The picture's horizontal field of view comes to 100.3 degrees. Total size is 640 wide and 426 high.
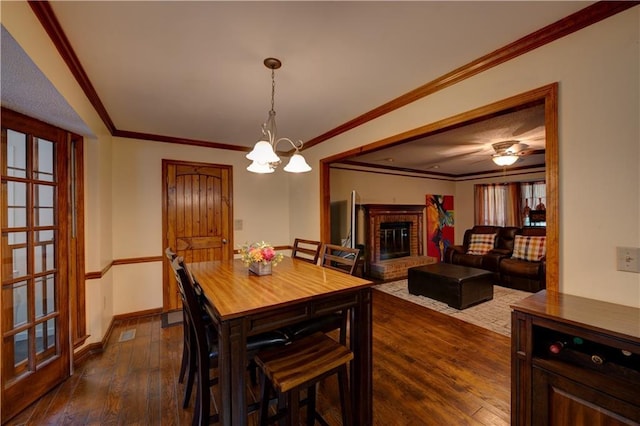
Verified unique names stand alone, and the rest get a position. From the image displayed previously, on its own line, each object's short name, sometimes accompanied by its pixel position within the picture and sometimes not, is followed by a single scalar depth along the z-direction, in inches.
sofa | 173.5
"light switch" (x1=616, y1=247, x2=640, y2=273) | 51.3
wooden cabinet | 42.8
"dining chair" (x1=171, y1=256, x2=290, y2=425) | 55.5
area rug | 123.1
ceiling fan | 153.4
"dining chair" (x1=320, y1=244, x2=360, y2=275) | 81.1
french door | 69.8
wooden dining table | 48.9
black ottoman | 141.2
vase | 79.1
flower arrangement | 78.9
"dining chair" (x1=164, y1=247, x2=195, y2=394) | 71.1
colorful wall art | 265.3
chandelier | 74.3
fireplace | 213.2
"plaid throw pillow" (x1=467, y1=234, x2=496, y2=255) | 212.8
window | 235.0
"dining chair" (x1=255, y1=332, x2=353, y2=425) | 49.9
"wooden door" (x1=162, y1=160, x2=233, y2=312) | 141.7
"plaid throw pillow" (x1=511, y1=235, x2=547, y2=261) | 179.1
